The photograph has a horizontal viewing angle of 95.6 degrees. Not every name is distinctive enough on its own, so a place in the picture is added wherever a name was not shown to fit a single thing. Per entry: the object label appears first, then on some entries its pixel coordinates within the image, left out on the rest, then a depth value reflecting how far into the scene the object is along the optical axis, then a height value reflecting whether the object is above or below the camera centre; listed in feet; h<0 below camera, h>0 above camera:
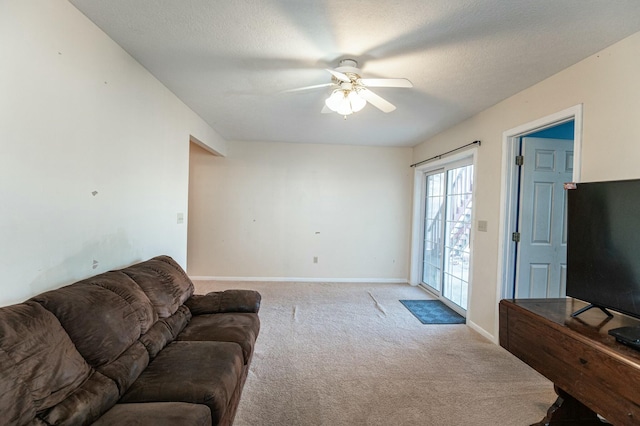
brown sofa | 3.46 -2.48
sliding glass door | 12.43 -0.83
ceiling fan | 6.74 +3.01
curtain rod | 10.74 +2.77
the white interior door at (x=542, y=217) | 9.28 +0.06
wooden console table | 3.81 -2.11
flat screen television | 4.56 -0.41
